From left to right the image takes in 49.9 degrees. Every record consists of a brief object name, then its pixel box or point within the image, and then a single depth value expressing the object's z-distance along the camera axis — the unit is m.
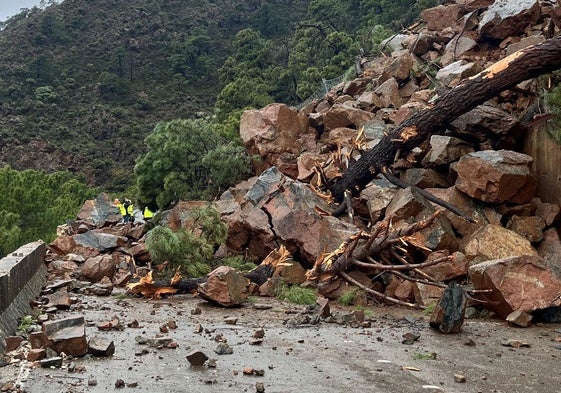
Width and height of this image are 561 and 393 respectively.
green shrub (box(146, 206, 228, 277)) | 10.24
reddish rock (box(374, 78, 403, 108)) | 15.29
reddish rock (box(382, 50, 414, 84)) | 16.69
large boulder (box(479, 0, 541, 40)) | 15.60
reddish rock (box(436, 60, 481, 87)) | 13.65
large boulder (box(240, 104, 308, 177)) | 14.62
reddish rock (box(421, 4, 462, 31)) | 19.47
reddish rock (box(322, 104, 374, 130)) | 14.42
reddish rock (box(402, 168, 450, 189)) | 11.06
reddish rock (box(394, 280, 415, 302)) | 8.73
